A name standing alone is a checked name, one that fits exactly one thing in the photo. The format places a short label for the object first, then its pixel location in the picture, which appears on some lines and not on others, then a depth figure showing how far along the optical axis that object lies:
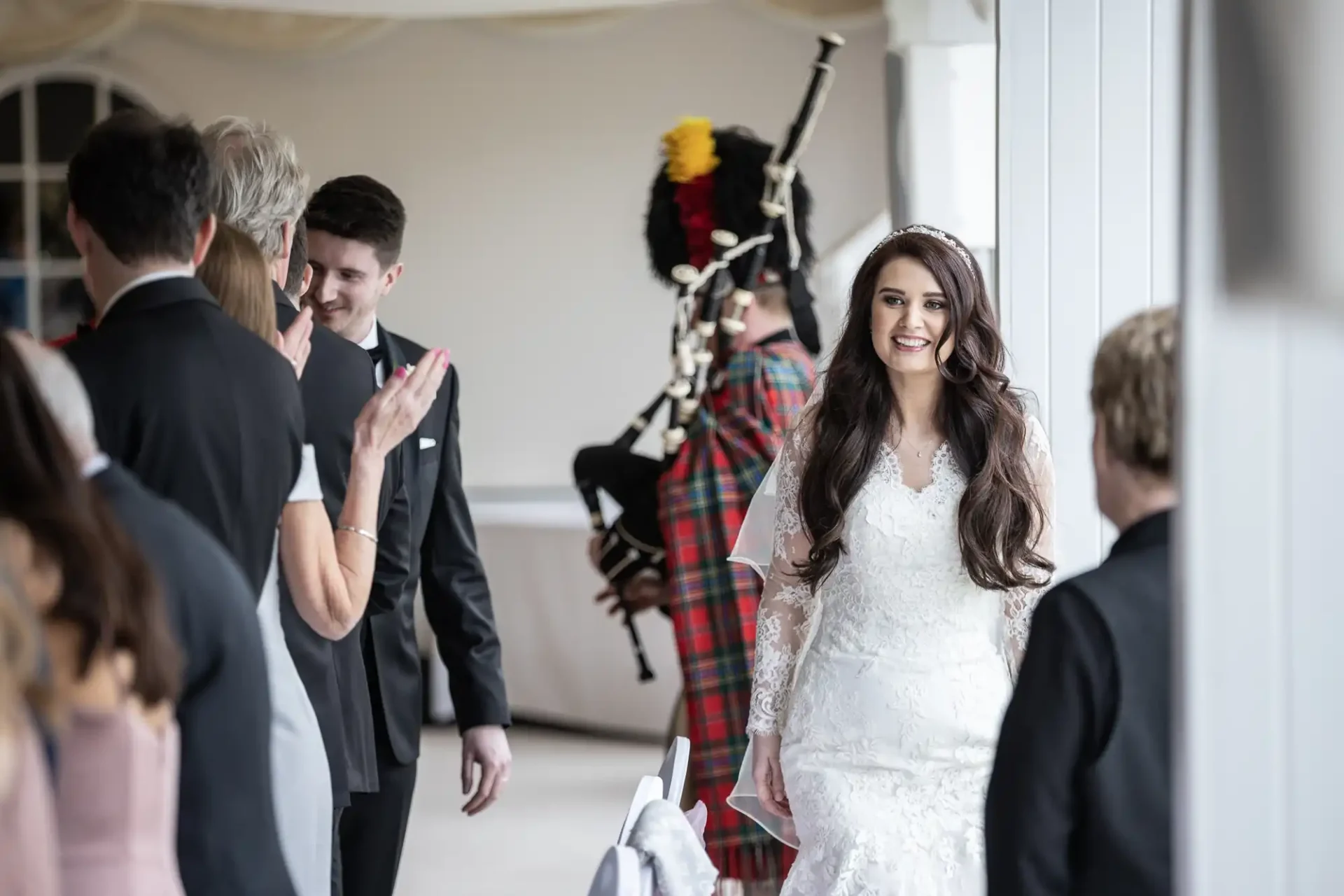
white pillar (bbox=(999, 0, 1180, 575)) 5.42
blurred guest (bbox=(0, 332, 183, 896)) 3.36
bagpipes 5.84
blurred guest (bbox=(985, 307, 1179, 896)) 3.81
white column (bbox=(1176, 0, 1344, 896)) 3.44
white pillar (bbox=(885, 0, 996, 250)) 6.09
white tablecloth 9.43
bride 4.87
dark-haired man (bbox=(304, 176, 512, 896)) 4.96
